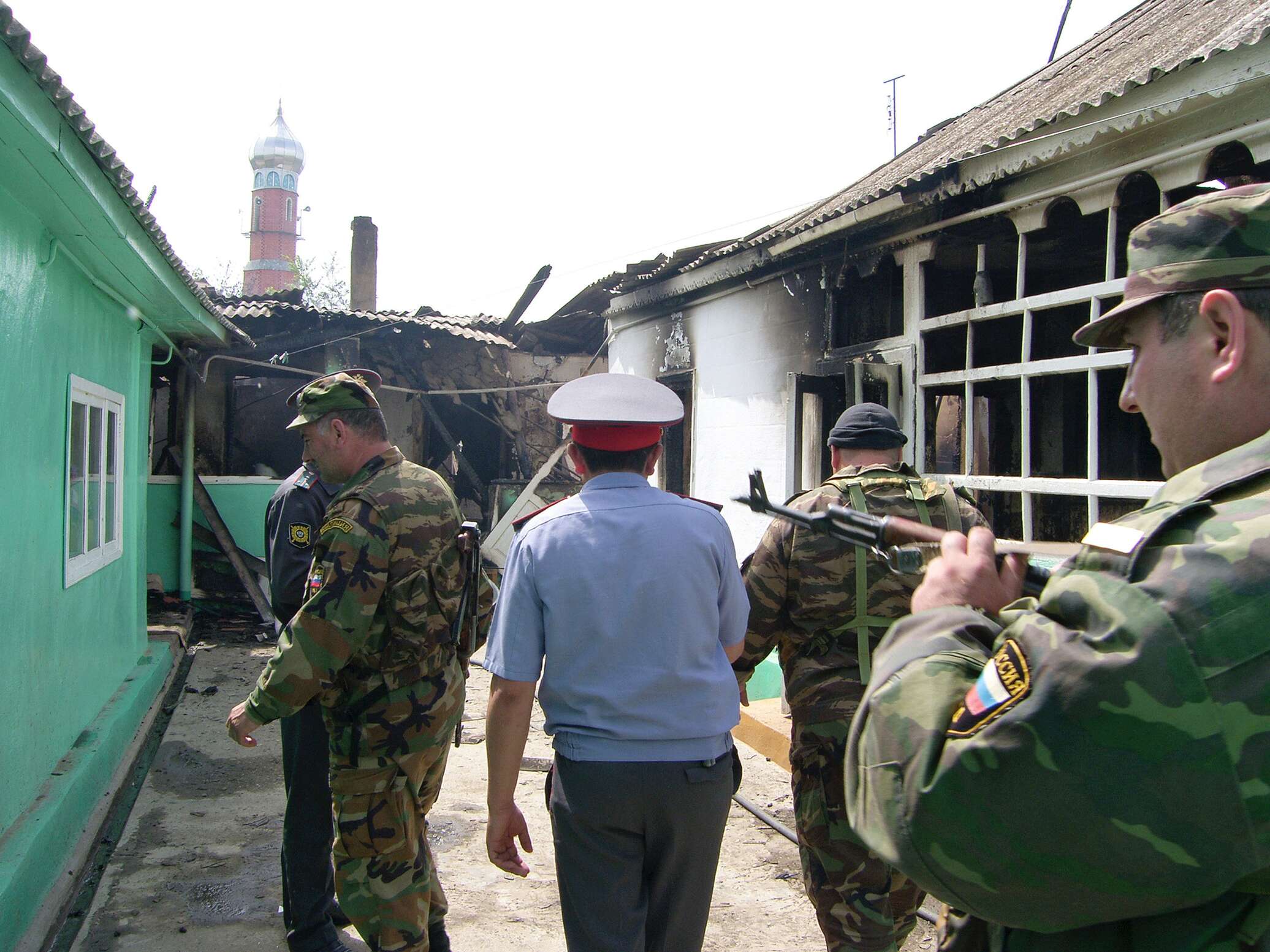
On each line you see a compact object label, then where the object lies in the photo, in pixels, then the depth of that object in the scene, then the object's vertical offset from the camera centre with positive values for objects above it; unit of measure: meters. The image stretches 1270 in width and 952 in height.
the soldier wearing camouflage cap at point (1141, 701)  0.87 -0.23
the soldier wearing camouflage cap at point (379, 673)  2.65 -0.61
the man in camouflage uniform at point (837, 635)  2.71 -0.52
